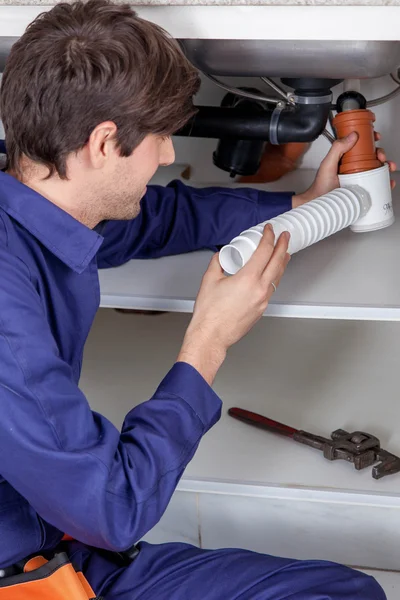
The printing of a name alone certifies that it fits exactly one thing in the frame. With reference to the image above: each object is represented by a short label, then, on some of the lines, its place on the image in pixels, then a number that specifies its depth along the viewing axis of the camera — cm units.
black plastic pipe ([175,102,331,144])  214
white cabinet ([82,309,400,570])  206
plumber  167
